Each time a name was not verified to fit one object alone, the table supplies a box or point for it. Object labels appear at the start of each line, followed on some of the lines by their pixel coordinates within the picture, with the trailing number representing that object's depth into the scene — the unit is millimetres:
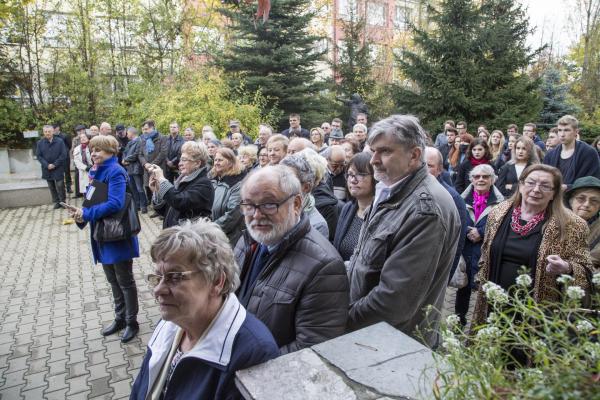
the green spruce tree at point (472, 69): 15273
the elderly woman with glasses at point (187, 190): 4137
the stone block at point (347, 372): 1241
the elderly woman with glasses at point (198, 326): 1649
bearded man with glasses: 2055
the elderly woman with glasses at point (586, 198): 3575
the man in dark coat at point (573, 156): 5949
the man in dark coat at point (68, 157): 12026
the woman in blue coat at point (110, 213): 4266
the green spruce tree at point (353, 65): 21688
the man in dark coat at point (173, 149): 10438
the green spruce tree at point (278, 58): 17297
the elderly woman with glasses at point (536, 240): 2901
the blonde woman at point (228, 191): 4277
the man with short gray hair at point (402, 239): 2314
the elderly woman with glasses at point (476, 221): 4508
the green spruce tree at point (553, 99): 18094
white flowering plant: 736
